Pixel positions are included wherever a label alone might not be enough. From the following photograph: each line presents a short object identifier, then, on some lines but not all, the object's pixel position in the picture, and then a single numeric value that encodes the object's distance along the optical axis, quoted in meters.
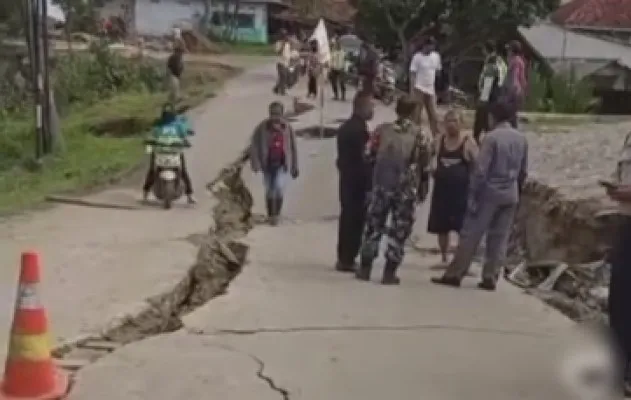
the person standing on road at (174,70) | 28.81
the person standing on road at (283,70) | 33.00
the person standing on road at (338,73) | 31.76
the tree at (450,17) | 36.25
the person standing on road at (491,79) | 19.64
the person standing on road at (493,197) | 10.92
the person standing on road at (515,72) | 19.58
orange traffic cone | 7.11
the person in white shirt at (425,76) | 22.17
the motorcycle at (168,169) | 15.89
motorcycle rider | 15.99
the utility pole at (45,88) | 23.09
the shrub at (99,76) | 37.17
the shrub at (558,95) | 31.34
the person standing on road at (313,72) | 29.60
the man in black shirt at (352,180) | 12.01
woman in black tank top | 12.06
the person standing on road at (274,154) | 14.97
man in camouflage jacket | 11.13
